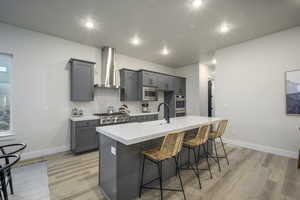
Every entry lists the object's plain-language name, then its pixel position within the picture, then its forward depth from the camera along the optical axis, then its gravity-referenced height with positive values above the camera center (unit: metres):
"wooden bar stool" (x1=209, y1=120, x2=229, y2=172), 2.70 -0.56
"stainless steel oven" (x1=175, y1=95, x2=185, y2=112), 6.02 -0.04
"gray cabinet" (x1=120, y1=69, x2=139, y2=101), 4.59 +0.60
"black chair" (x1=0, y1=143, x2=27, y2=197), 1.75 -0.97
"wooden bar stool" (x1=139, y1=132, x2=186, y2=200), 1.64 -0.61
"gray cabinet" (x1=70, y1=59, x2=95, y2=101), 3.57 +0.59
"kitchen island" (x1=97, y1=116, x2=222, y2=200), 1.67 -0.72
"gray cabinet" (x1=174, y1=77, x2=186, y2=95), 6.00 +0.76
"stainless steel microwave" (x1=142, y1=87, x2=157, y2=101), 4.88 +0.32
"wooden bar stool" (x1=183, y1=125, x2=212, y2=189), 2.22 -0.62
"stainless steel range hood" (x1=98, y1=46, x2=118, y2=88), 4.18 +1.10
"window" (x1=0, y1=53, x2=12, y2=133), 3.00 +0.22
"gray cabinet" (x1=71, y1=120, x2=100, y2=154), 3.32 -0.86
